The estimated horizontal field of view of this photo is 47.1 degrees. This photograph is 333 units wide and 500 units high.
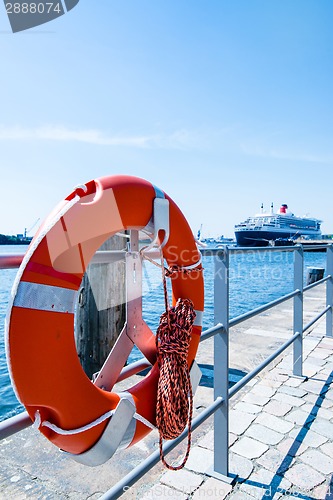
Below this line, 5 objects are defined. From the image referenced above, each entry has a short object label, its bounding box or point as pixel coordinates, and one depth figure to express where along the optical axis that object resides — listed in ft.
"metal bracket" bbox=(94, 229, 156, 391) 3.87
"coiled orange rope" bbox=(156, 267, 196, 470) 3.77
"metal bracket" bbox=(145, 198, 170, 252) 3.84
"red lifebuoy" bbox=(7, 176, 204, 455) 2.69
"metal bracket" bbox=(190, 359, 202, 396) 4.46
